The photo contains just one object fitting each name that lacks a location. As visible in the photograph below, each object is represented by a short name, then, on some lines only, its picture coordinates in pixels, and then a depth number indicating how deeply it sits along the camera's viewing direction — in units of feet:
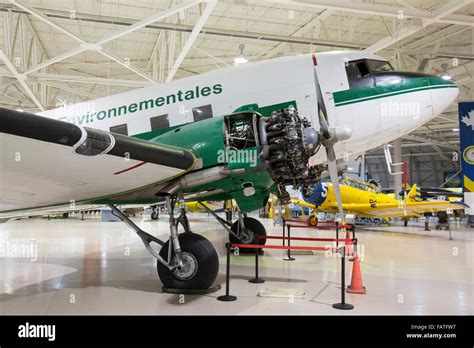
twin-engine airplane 15.21
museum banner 56.65
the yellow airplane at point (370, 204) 56.94
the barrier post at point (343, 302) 16.80
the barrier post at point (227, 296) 18.23
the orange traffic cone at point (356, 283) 19.90
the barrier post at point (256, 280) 22.47
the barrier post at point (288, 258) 31.22
